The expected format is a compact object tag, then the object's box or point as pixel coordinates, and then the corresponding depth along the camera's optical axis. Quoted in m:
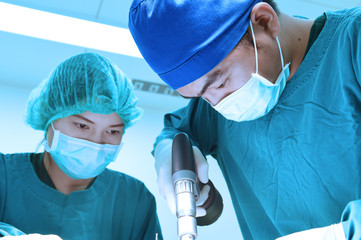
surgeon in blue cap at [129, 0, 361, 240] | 1.05
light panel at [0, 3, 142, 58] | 2.06
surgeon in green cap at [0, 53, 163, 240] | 1.53
